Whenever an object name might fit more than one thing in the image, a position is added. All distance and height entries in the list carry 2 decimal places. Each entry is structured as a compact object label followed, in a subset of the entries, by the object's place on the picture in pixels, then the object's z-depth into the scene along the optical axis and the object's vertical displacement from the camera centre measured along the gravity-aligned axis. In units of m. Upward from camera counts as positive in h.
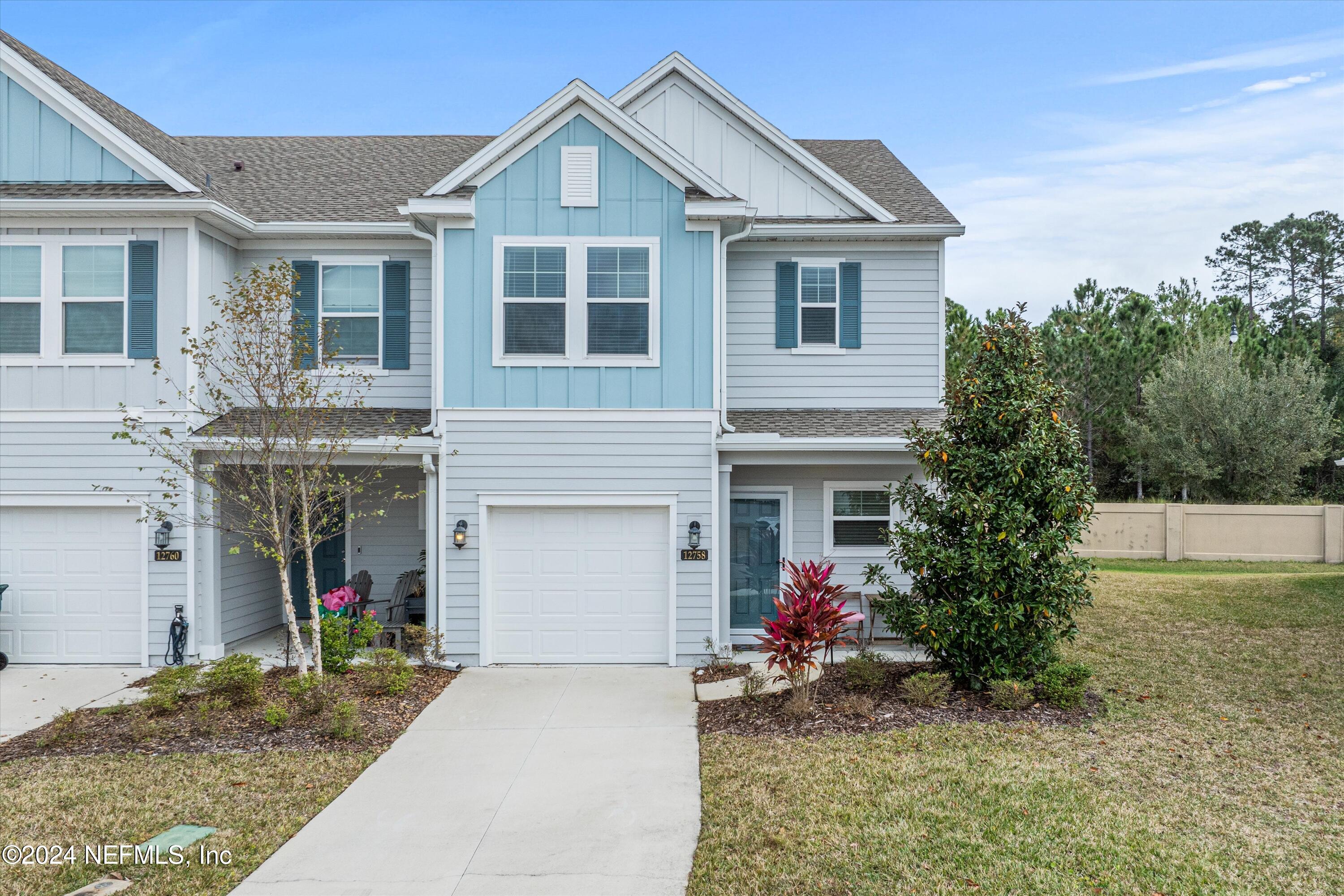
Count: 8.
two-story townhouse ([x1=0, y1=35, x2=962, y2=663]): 10.41 +0.88
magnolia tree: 8.27 -0.62
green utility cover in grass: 5.52 -2.50
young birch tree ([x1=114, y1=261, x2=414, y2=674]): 8.94 +0.31
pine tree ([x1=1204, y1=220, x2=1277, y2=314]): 41.31 +9.95
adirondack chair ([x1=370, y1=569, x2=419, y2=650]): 11.50 -1.95
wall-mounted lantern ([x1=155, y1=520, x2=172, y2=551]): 10.41 -0.95
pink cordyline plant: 8.28 -1.64
